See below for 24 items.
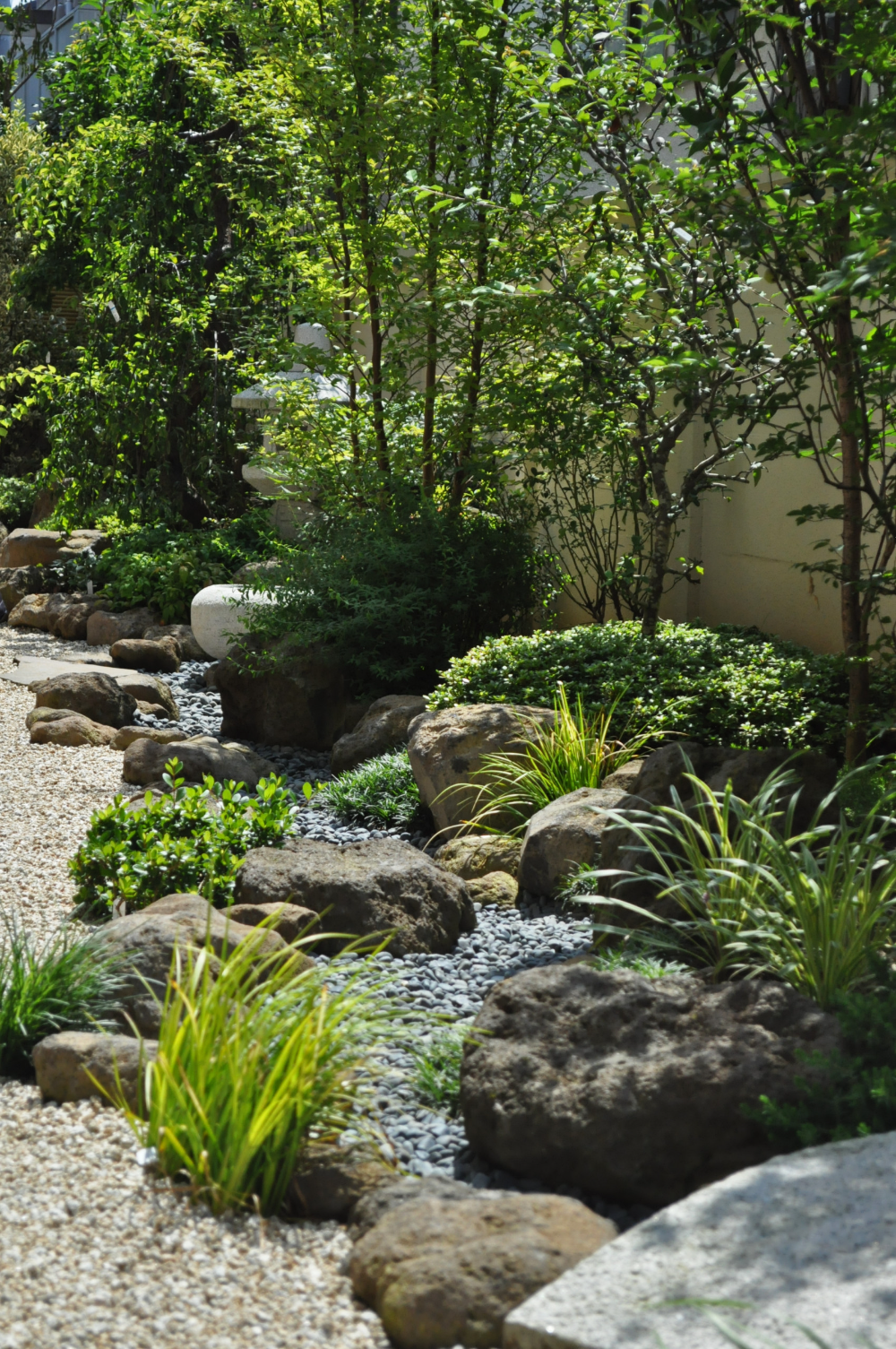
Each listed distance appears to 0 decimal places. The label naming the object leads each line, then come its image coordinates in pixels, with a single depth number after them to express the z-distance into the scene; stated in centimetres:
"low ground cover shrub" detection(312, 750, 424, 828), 575
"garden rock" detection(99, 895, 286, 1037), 314
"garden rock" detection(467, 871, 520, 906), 459
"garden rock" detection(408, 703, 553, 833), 530
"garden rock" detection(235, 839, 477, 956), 395
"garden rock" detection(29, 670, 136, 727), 732
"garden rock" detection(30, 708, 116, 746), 679
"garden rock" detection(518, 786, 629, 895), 434
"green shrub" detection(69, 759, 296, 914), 413
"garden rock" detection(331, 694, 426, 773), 641
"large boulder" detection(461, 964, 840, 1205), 260
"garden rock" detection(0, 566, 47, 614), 1222
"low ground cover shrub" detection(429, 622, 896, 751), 515
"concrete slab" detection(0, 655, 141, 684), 854
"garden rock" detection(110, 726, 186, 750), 688
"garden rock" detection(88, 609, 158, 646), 1013
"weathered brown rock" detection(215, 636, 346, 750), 728
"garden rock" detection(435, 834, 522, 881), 484
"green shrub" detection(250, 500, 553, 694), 705
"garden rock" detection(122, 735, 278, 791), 596
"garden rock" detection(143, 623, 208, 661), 962
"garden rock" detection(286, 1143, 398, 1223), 249
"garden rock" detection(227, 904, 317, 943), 370
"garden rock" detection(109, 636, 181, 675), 914
